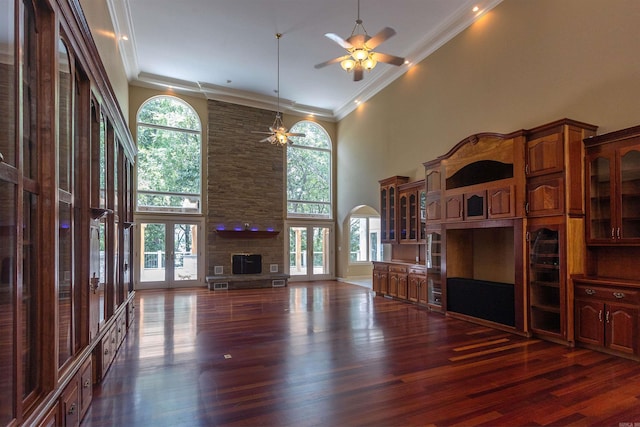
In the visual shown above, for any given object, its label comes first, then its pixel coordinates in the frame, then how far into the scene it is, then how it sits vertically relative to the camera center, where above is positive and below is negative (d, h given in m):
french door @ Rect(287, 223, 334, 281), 11.52 -0.91
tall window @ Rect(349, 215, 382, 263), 12.05 -0.53
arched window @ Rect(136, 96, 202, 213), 9.81 +2.05
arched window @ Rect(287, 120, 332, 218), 11.68 +1.79
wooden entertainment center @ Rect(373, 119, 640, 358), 4.09 -0.16
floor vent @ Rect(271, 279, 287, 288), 10.30 -1.79
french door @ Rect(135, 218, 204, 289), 9.67 -0.80
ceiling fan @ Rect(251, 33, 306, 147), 7.98 +2.13
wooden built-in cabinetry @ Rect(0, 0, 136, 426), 1.60 +0.08
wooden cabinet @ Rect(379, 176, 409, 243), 8.25 +0.41
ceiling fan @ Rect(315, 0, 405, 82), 4.63 +2.51
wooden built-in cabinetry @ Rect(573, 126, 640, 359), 3.89 -0.34
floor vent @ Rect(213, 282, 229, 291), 9.60 -1.73
